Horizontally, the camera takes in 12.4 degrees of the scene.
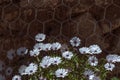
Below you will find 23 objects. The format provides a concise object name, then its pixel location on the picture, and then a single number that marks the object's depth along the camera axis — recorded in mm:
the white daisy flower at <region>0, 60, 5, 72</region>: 2426
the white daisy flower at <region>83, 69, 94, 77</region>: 2248
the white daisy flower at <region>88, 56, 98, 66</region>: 2276
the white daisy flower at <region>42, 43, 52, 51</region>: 2287
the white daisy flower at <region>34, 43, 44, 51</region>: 2301
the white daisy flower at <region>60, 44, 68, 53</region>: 2332
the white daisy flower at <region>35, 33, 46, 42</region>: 2323
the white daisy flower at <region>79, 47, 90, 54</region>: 2301
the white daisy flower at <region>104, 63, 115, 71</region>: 2264
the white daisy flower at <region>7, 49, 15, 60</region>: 2400
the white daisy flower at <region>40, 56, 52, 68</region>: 2224
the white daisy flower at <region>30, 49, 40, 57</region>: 2280
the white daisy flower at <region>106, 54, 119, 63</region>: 2309
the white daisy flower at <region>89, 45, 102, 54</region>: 2287
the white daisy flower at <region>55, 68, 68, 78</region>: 2193
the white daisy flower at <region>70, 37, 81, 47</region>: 2332
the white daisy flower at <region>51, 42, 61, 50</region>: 2289
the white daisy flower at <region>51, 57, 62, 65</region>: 2229
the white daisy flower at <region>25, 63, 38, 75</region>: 2223
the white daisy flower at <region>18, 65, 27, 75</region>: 2303
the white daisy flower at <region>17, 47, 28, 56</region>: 2380
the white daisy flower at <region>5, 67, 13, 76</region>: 2383
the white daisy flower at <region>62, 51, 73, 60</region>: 2260
